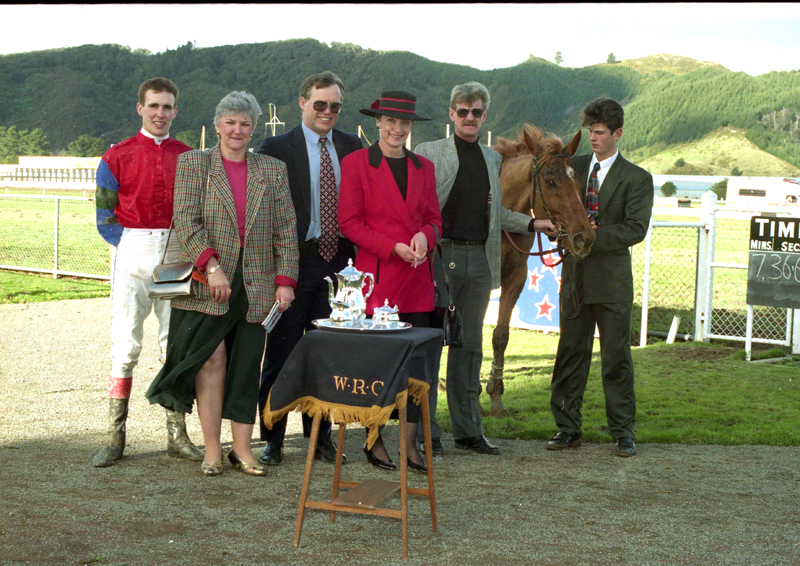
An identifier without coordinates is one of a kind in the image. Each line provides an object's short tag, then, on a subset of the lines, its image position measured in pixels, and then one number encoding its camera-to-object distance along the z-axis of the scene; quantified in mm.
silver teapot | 3885
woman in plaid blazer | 4590
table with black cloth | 3604
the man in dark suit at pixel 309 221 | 5012
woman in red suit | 4574
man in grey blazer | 5312
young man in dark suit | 5355
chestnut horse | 5340
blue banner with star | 10539
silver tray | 3766
